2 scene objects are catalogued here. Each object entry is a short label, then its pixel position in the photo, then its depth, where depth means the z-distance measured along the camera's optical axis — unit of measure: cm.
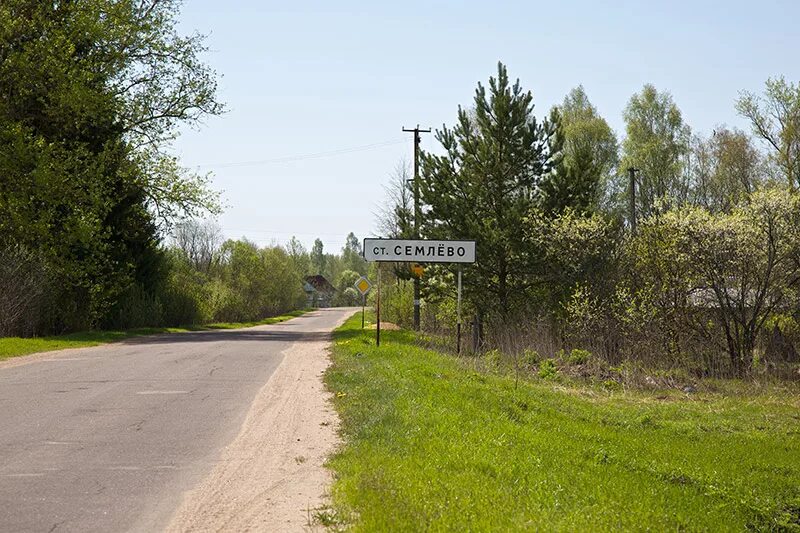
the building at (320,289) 16770
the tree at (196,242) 9444
